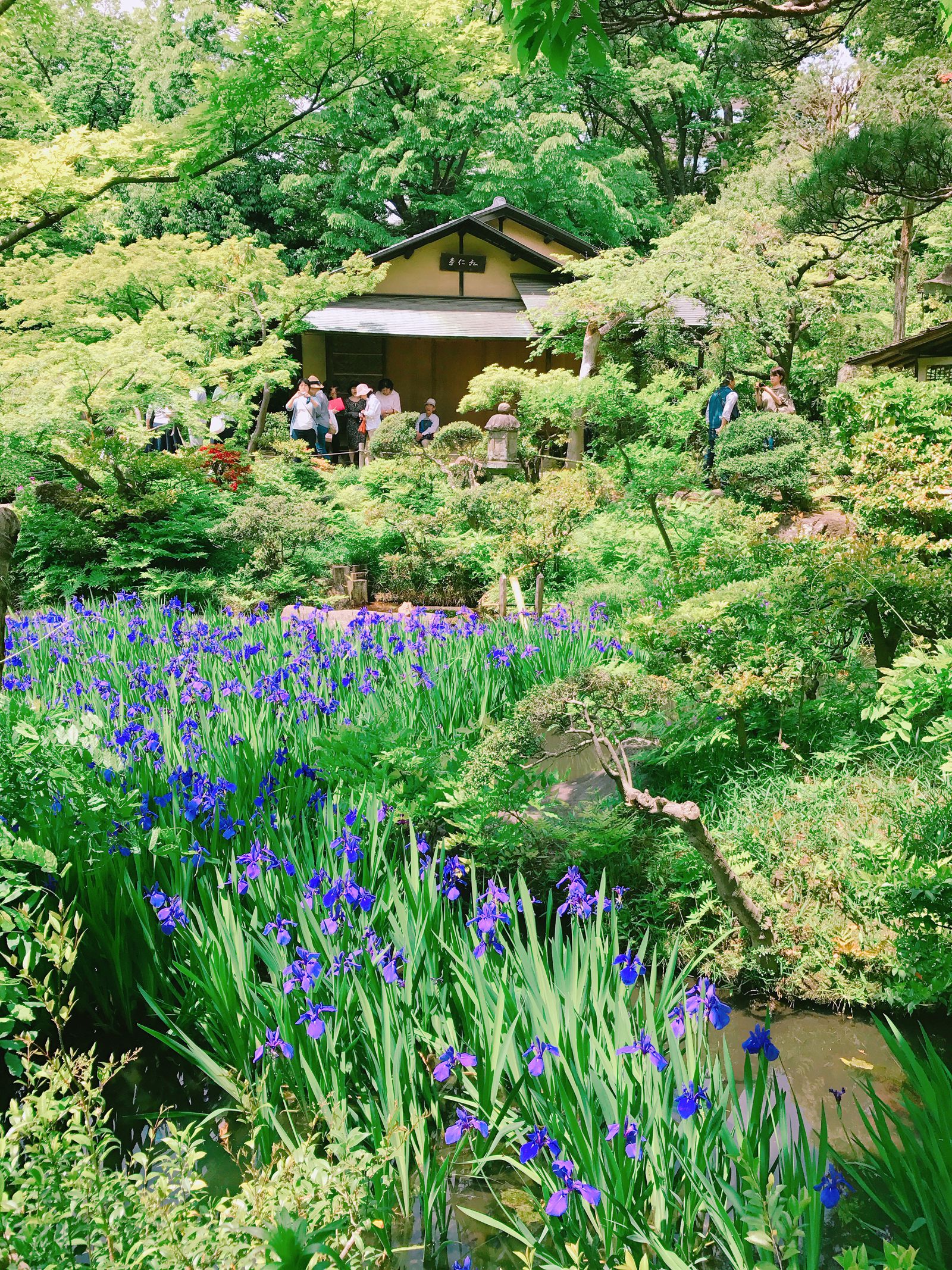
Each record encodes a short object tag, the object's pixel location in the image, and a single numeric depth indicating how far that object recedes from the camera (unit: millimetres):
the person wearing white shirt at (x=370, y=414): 14586
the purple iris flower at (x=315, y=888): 2705
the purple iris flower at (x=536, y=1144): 1881
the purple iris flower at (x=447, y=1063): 2154
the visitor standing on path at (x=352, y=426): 16534
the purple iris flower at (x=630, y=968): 2215
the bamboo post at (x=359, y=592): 9500
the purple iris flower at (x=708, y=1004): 2014
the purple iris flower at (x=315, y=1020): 2166
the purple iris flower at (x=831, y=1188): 1767
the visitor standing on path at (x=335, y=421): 14727
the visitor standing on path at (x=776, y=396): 12820
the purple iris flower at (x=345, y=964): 2418
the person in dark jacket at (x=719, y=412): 12859
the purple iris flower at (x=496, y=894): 2586
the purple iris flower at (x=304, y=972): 2297
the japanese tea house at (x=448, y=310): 18031
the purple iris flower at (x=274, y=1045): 2279
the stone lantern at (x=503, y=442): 9961
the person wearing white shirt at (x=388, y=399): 15219
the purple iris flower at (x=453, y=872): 2799
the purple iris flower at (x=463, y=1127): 2014
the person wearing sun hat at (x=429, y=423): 14207
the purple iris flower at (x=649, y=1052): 2033
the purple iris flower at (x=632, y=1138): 1890
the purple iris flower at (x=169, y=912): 2638
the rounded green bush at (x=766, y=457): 11258
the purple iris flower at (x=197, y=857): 3045
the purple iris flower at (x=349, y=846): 2820
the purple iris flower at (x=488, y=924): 2447
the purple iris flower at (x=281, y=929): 2418
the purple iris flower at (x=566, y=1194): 1783
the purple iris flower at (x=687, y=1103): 1884
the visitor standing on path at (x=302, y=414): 13750
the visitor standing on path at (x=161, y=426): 10430
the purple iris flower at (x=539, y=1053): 2020
